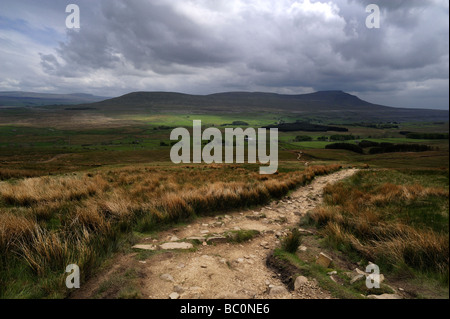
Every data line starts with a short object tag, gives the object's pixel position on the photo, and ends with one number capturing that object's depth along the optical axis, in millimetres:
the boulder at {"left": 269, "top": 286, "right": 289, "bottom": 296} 3011
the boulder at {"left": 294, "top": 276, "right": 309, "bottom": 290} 3139
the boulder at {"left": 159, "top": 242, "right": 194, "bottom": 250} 4421
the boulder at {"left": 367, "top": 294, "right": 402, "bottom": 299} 2590
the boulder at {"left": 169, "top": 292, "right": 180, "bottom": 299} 2856
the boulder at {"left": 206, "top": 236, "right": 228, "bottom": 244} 4871
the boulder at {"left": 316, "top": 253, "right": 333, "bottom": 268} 3805
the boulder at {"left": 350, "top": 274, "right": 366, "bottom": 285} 3208
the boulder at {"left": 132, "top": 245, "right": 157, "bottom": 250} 4336
